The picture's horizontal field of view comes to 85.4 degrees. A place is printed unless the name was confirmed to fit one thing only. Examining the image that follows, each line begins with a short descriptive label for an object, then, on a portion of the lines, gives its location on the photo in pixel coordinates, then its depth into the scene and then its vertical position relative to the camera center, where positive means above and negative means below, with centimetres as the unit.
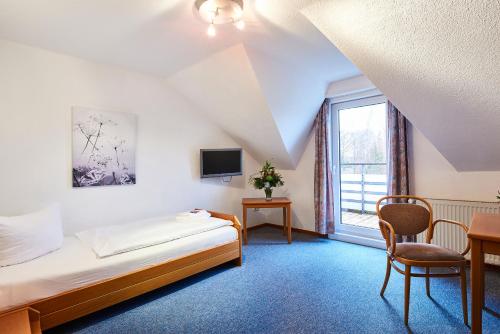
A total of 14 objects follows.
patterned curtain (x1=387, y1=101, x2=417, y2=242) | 334 +13
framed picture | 290 +25
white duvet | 237 -64
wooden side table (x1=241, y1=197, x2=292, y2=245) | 396 -56
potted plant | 421 -21
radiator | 284 -60
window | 381 +3
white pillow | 200 -51
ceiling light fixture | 194 +117
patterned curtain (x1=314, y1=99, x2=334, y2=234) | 407 -15
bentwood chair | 200 -68
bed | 181 -83
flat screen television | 398 +8
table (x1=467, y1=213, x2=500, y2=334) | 148 -53
